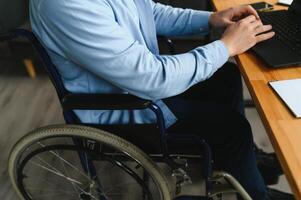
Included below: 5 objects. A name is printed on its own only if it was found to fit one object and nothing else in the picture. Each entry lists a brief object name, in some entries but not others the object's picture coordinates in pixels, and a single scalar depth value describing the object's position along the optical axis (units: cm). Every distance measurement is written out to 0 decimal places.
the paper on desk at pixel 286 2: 110
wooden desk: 57
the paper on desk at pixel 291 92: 68
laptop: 81
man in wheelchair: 75
